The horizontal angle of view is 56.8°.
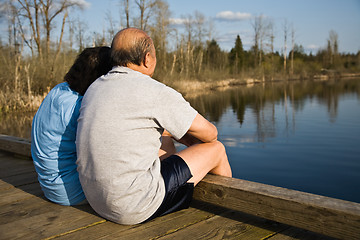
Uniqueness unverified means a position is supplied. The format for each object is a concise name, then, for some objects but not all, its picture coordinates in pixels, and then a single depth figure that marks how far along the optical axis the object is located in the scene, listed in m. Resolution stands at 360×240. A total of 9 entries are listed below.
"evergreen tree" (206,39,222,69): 40.28
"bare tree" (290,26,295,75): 45.42
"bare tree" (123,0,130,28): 23.17
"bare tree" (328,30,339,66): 55.86
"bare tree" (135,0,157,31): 23.25
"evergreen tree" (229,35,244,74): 47.69
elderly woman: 2.03
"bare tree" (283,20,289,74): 50.03
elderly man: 1.70
